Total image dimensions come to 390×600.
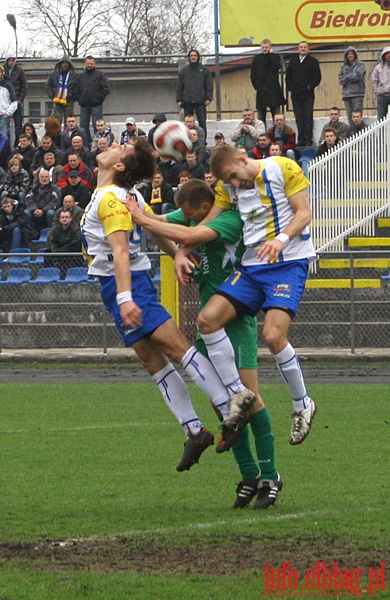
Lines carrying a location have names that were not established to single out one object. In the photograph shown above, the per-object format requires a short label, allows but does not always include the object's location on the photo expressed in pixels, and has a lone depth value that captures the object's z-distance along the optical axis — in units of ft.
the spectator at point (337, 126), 74.84
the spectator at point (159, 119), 62.64
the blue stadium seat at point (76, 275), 67.26
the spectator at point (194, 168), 69.46
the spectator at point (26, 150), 78.74
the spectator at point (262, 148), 69.46
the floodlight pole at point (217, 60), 87.20
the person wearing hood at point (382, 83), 76.43
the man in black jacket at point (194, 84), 78.54
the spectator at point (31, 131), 79.82
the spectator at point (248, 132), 72.69
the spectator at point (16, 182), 73.77
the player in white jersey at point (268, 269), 25.13
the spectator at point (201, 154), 70.44
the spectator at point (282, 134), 73.50
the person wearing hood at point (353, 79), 79.00
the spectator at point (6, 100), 83.20
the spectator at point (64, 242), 67.46
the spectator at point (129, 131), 73.61
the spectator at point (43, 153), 76.51
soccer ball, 27.84
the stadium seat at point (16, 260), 68.18
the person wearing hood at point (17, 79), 84.12
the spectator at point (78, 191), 71.26
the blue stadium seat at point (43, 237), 74.13
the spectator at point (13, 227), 72.13
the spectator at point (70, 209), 67.82
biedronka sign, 86.94
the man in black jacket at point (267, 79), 78.48
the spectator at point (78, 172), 71.92
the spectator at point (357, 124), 74.60
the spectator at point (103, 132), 76.04
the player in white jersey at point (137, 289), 24.99
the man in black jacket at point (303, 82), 77.20
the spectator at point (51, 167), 74.08
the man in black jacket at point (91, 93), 80.64
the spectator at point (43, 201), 72.84
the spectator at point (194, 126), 73.46
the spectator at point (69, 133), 78.28
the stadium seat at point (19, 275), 68.08
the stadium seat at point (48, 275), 67.51
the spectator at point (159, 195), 67.05
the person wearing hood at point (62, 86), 81.41
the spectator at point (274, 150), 66.69
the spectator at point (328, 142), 72.64
